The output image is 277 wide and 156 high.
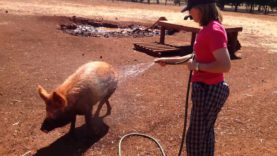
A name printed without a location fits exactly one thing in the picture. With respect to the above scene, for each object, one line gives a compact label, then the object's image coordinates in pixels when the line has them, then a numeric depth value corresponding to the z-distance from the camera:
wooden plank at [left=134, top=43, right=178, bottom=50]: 13.15
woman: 3.58
